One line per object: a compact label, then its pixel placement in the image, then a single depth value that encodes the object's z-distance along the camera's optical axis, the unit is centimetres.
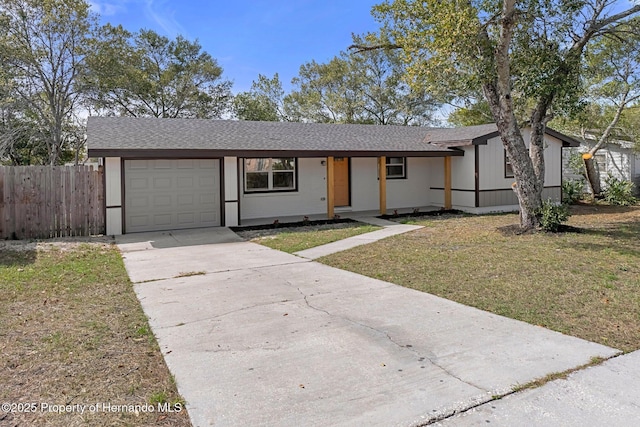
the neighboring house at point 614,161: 2022
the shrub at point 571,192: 1803
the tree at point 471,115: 2838
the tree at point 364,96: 3288
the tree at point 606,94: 1622
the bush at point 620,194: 1723
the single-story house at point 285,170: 1180
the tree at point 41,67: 2192
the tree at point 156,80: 2511
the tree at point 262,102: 3206
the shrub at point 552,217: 1023
